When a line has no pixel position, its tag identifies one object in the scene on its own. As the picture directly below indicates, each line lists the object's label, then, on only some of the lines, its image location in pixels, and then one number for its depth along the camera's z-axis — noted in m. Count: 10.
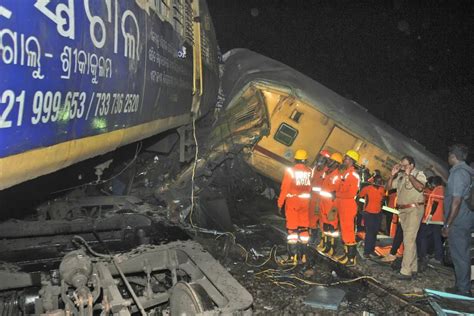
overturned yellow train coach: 8.23
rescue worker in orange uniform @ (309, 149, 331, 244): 7.07
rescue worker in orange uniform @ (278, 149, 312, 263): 6.71
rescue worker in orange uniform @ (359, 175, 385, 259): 6.93
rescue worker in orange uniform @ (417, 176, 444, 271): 6.56
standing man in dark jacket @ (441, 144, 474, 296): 5.34
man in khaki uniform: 6.11
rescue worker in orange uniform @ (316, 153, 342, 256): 6.74
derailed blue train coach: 1.39
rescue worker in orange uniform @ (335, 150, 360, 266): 6.47
